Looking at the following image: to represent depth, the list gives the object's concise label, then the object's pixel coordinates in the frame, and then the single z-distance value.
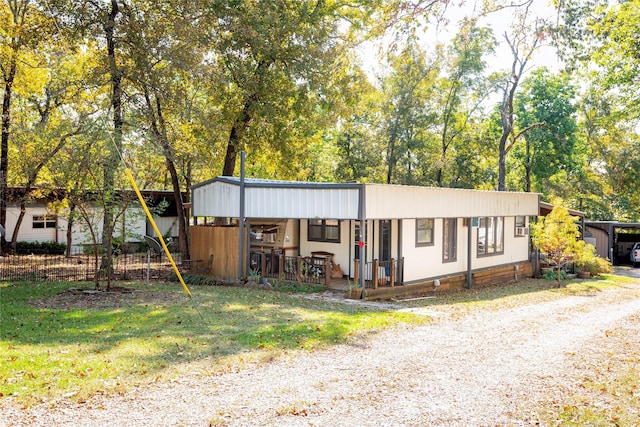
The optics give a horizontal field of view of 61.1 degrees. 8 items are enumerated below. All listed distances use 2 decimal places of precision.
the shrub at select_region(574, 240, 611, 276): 21.28
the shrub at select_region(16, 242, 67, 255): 26.75
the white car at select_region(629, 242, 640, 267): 29.16
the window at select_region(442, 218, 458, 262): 17.97
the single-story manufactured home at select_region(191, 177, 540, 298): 14.62
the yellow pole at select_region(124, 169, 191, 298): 10.90
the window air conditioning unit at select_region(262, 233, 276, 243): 17.58
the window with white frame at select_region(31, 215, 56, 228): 28.91
